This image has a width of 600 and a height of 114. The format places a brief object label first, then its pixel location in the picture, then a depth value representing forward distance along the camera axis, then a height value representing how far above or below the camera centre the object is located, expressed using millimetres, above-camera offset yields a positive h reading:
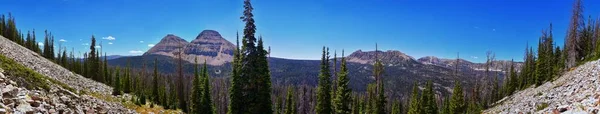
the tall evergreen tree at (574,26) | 60688 +4900
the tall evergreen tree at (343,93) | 42438 -4347
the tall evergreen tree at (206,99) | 52228 -6054
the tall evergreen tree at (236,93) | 30911 -3118
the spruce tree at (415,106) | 48109 -6772
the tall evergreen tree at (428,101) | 48875 -6278
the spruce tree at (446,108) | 60362 -8921
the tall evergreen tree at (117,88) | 58612 -5049
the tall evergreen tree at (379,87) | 53781 -4794
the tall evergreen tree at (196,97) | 52781 -5804
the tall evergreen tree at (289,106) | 56750 -7772
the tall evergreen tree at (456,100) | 59469 -7311
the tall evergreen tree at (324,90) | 43844 -4033
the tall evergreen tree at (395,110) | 74188 -11082
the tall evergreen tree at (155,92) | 59469 -5734
